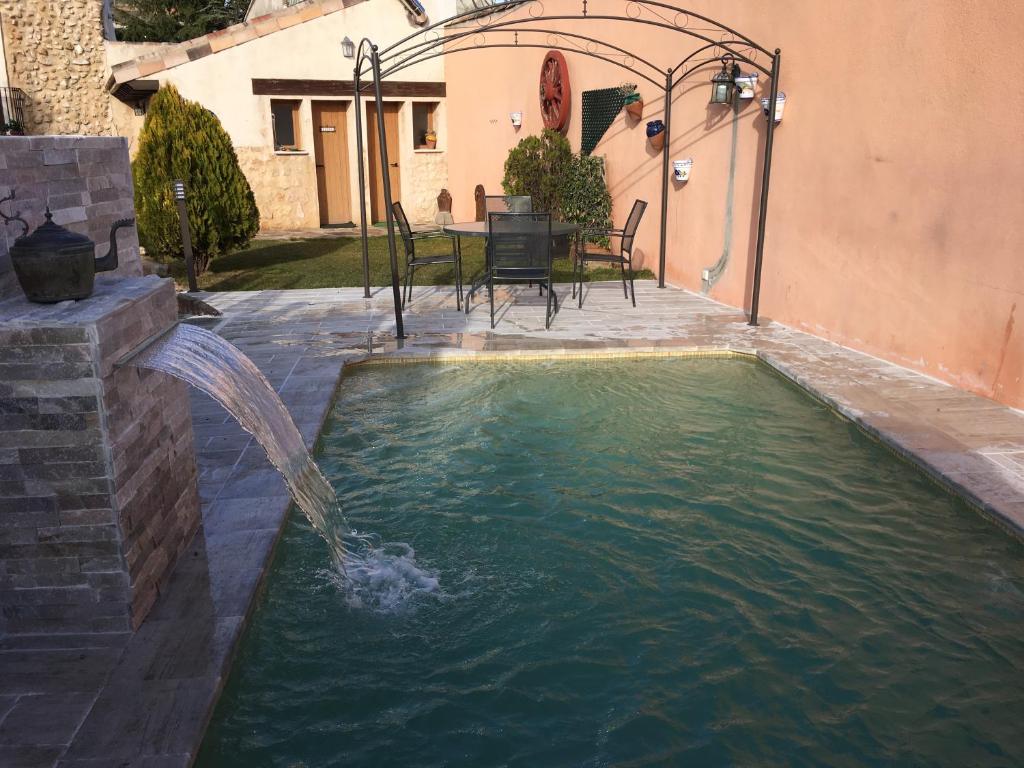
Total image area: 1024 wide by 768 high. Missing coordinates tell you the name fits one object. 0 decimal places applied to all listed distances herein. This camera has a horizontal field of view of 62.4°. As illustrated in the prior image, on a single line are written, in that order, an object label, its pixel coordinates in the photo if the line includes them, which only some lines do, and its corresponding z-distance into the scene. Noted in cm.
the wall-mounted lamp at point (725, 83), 768
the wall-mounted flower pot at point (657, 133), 919
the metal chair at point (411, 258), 795
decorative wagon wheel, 1160
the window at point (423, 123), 1576
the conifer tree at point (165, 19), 2198
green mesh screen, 1048
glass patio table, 750
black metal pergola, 682
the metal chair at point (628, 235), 814
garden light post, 895
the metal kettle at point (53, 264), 272
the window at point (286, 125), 1462
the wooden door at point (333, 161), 1496
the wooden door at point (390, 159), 1494
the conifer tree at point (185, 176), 950
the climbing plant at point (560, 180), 1083
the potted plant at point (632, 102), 975
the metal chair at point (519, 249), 734
